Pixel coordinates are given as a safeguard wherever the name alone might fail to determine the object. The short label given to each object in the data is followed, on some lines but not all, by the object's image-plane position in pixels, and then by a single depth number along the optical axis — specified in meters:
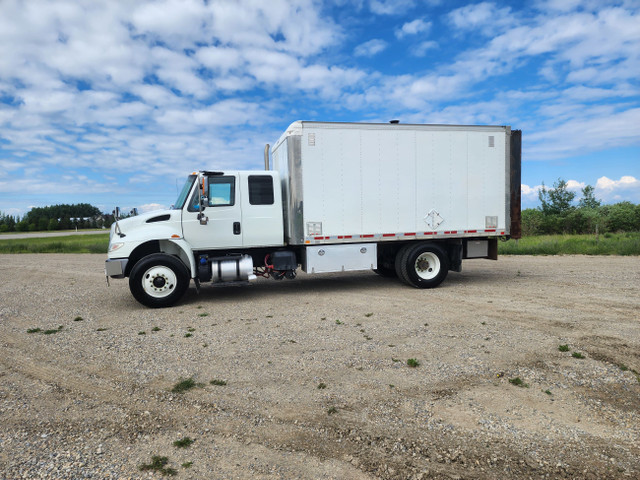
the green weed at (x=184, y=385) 4.46
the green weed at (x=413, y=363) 4.99
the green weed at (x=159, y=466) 3.04
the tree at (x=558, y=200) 33.50
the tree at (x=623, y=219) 33.66
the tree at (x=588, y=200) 33.81
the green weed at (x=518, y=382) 4.41
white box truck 8.77
